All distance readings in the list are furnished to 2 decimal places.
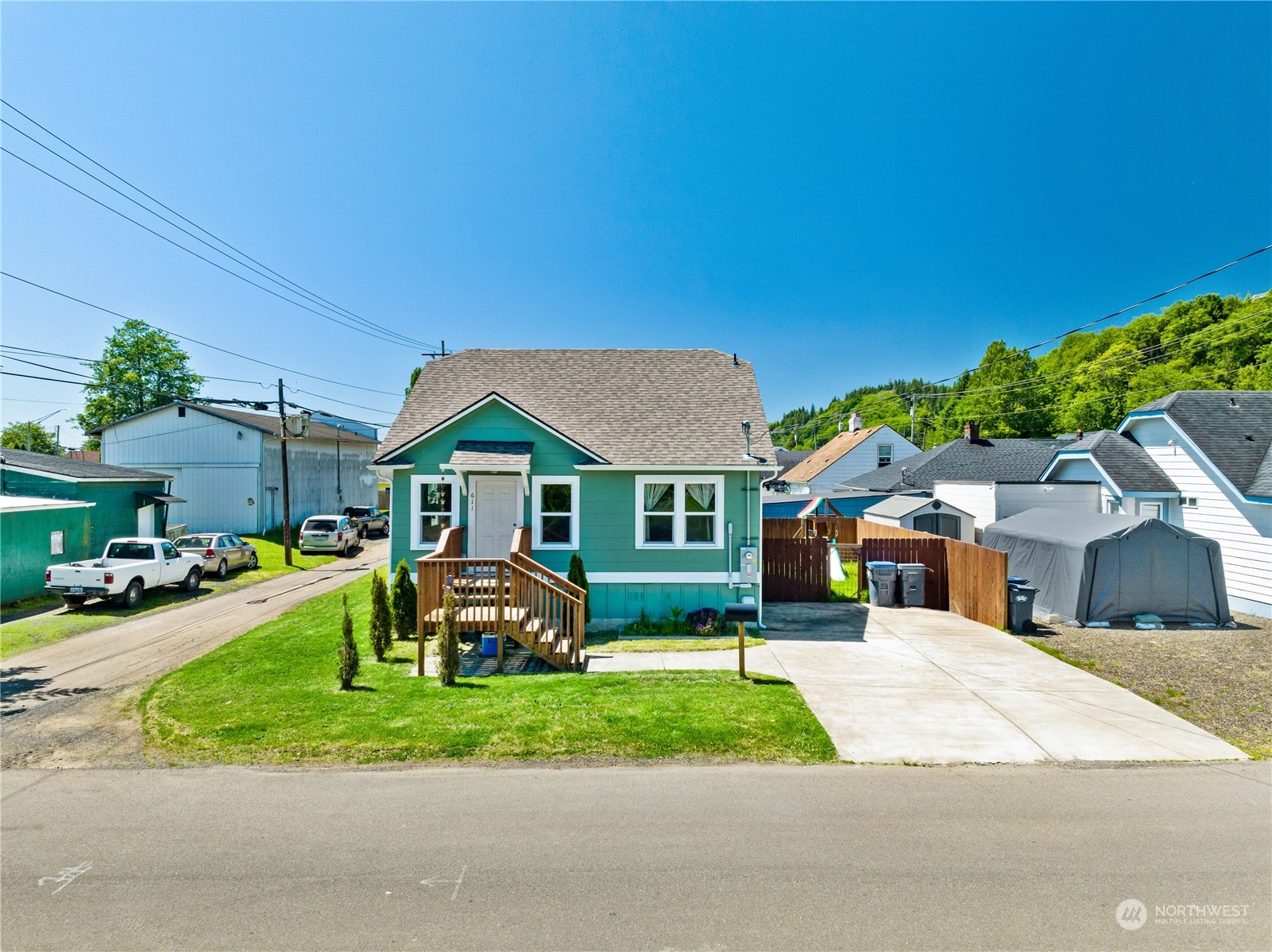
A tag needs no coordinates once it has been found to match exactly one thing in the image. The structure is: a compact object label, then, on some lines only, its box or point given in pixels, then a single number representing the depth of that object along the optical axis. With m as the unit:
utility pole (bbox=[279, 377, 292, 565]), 25.16
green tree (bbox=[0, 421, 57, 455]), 63.78
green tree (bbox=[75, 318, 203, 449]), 47.12
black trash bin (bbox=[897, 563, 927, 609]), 16.11
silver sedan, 21.28
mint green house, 13.90
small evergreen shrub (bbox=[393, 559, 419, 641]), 12.50
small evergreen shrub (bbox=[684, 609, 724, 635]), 13.19
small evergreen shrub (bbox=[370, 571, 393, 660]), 10.90
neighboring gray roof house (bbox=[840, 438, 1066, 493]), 29.22
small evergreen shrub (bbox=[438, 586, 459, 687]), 9.20
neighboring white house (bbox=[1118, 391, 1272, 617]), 14.79
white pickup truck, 15.55
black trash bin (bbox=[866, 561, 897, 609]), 16.14
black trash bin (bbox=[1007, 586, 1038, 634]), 13.30
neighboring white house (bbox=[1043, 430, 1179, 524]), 17.78
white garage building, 31.88
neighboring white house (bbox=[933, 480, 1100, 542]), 24.44
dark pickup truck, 35.91
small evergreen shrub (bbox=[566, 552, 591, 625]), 13.28
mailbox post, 13.38
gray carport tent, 13.84
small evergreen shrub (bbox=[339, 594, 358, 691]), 8.98
